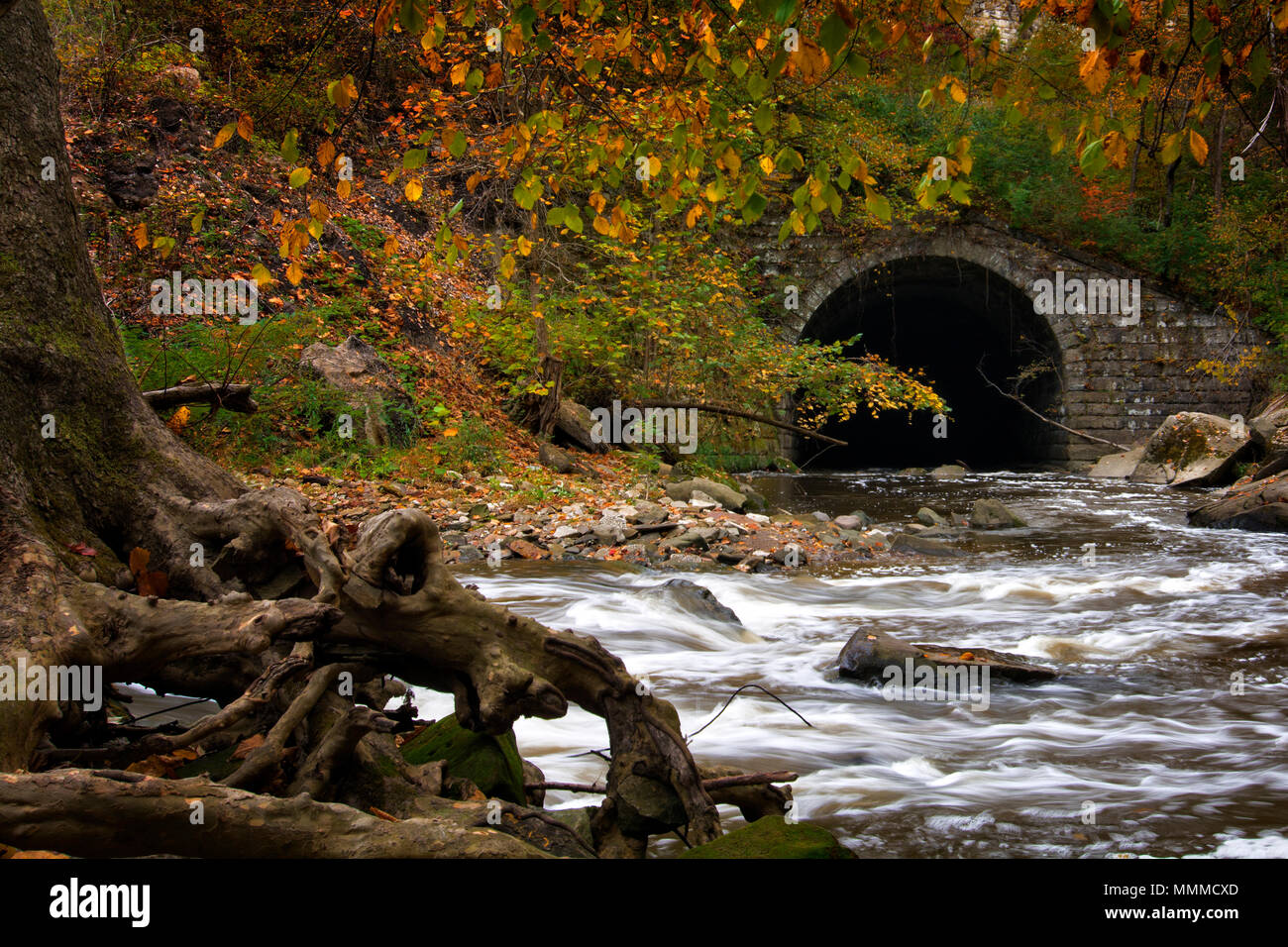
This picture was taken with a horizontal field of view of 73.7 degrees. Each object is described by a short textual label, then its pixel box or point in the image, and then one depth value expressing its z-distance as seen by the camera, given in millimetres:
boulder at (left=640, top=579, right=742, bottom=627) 6992
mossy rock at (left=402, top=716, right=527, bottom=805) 2801
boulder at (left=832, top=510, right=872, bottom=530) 11961
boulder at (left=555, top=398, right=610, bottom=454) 13969
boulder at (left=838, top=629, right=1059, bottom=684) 5496
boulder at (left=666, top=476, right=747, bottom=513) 11890
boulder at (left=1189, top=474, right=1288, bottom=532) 11172
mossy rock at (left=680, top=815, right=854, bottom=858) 2352
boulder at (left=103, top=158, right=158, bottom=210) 12242
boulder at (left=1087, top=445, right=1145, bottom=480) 19172
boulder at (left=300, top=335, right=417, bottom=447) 10883
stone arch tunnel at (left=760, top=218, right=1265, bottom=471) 20703
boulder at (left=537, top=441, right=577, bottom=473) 12438
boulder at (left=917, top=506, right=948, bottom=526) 12605
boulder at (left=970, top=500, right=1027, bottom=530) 12430
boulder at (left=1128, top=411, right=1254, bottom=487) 16312
